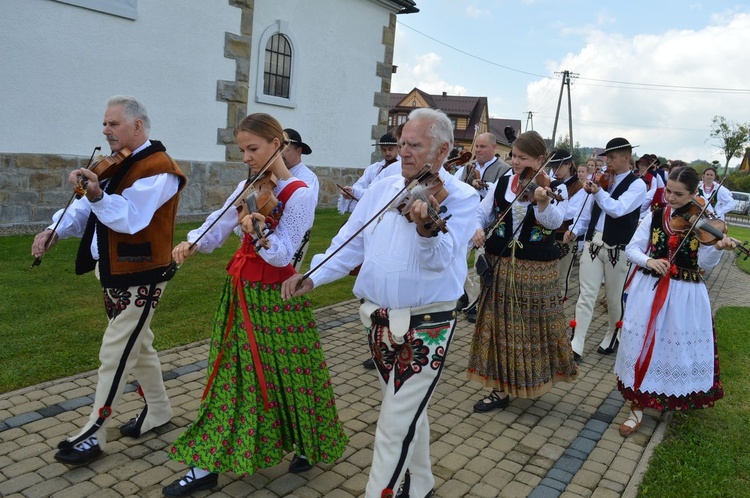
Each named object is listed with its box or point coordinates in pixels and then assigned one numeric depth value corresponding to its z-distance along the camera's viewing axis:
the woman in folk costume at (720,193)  11.27
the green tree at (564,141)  64.02
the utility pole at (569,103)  39.59
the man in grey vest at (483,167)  7.30
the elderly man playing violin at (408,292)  2.83
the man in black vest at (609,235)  5.92
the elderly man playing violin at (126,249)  3.47
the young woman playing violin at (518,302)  4.66
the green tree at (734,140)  39.56
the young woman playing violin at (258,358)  3.30
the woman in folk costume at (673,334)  4.58
